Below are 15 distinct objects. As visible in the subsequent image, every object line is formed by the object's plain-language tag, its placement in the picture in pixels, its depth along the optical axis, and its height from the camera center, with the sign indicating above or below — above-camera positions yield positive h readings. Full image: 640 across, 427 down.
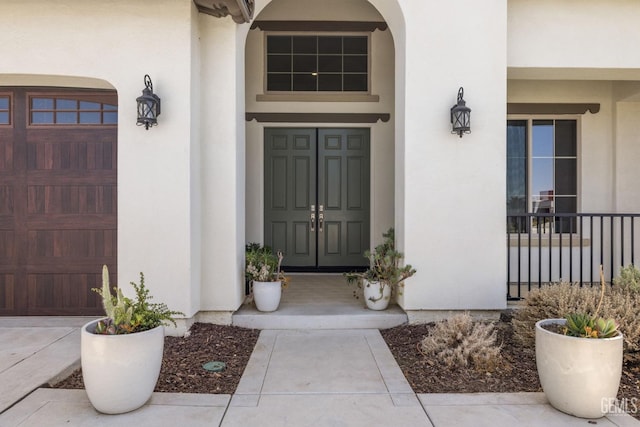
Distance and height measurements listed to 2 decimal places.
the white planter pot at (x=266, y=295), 4.62 -1.00
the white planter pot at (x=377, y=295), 4.66 -1.01
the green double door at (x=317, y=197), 6.70 +0.17
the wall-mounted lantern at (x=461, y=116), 4.32 +0.98
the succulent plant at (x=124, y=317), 2.79 -0.77
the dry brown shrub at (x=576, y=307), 3.43 -0.90
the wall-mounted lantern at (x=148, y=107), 4.03 +1.01
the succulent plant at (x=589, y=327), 2.76 -0.82
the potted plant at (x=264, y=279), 4.63 -0.85
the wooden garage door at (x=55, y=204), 4.78 +0.04
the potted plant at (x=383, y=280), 4.63 -0.84
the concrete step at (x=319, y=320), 4.53 -1.26
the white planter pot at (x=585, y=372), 2.65 -1.09
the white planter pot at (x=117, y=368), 2.65 -1.06
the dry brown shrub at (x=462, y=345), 3.45 -1.22
